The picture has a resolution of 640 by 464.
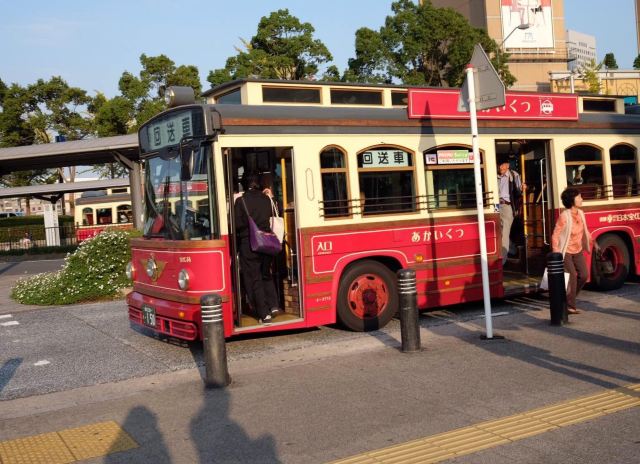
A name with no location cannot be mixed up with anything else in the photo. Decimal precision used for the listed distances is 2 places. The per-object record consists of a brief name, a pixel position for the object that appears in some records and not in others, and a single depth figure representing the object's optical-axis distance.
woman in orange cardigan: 9.53
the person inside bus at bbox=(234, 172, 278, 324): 8.34
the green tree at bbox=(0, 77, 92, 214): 42.31
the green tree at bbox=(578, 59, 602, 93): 40.61
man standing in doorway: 10.76
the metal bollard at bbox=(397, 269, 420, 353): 7.66
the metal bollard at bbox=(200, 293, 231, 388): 6.69
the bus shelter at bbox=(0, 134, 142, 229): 20.41
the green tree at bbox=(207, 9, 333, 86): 34.75
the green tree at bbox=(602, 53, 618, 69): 61.71
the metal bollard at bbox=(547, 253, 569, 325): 8.81
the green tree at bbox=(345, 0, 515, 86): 36.34
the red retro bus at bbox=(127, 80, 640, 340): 7.91
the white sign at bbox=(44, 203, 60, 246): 32.97
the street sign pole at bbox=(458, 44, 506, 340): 8.15
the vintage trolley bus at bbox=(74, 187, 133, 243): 36.12
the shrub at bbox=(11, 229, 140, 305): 13.62
